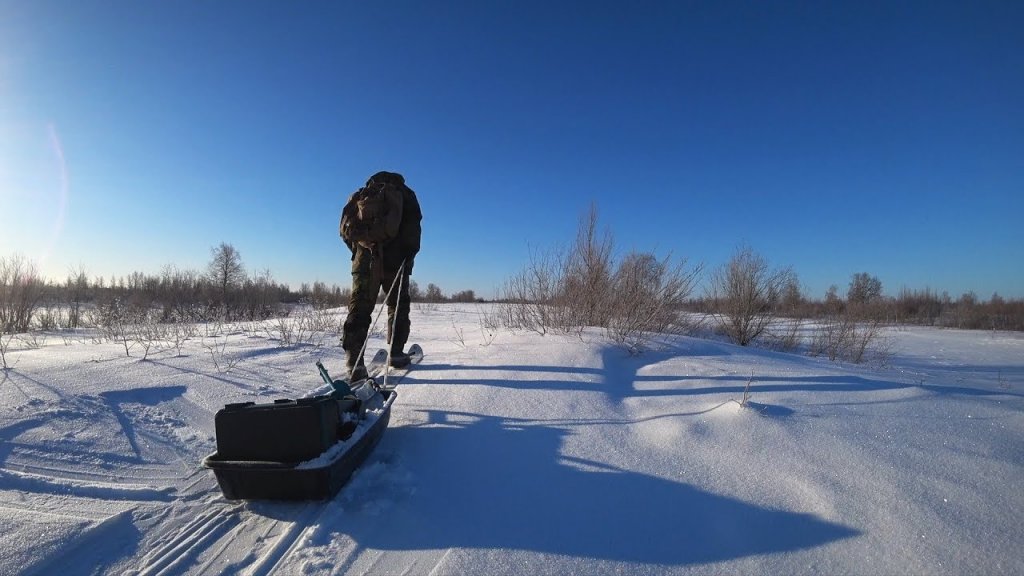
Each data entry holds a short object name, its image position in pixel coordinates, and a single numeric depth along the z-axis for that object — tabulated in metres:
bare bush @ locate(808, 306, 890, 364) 8.15
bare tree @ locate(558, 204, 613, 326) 5.90
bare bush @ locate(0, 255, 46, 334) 9.04
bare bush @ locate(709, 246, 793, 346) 9.56
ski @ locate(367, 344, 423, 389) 3.36
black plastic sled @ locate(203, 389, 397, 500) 1.78
